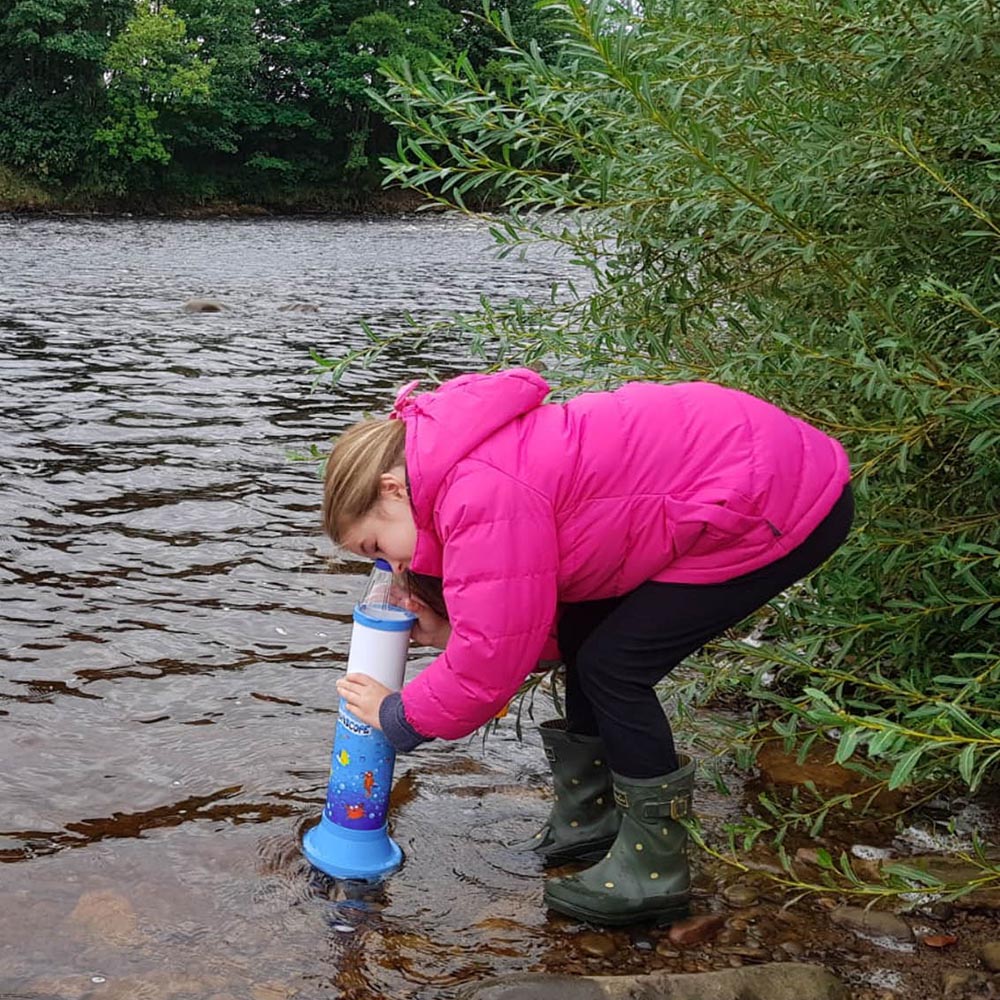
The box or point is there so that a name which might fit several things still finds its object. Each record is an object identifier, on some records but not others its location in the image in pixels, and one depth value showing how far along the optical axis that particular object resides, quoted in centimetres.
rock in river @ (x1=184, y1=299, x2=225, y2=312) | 1568
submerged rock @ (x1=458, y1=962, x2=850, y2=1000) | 277
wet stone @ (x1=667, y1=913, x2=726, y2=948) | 315
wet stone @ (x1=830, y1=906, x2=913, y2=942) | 313
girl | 288
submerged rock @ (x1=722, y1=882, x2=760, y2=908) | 331
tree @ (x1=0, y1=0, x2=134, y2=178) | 3722
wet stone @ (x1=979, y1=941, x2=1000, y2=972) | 297
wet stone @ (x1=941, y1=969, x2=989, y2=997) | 288
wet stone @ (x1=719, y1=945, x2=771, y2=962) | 306
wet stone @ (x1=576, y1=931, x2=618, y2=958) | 313
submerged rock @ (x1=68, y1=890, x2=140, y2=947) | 312
